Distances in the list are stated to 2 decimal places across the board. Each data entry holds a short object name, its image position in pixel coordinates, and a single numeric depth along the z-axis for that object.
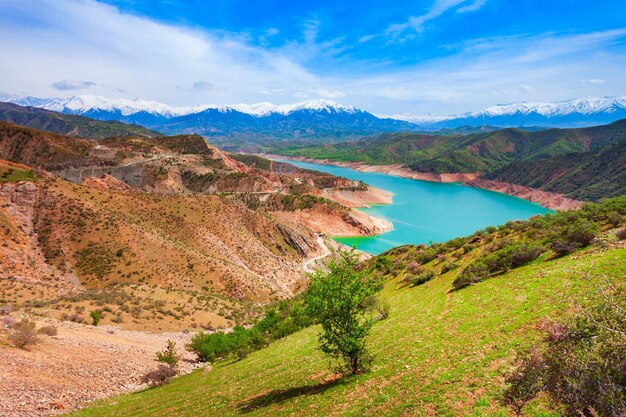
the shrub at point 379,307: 23.83
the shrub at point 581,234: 20.91
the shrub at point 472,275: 23.31
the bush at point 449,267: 30.06
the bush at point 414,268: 34.59
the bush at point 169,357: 22.52
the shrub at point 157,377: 20.56
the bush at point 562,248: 20.83
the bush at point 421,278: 30.72
